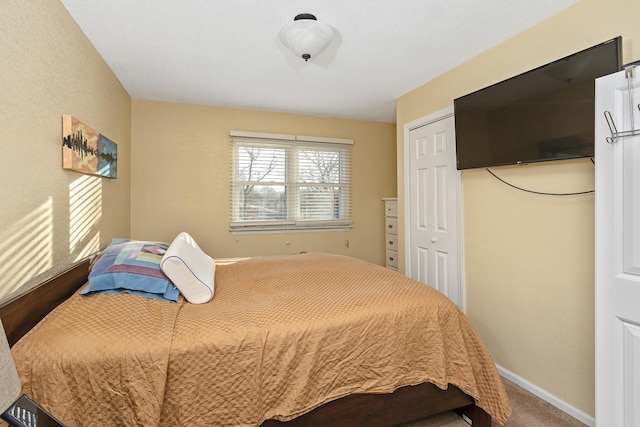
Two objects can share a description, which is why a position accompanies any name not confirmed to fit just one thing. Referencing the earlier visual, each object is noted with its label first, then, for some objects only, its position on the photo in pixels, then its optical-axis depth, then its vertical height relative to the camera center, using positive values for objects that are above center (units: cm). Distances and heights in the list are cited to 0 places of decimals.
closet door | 283 +6
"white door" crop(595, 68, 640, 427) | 145 -21
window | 383 +39
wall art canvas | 184 +44
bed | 121 -61
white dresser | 402 -24
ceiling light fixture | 192 +111
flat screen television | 176 +65
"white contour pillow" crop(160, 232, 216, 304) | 172 -34
